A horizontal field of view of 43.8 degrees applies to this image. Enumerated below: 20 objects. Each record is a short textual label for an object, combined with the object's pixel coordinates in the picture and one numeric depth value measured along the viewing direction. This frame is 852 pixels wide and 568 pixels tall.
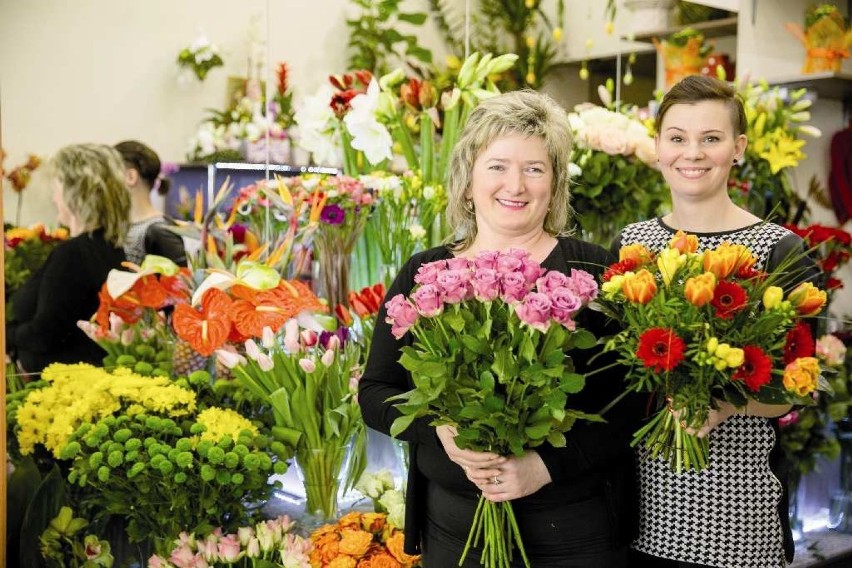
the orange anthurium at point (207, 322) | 2.26
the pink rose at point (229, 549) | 2.06
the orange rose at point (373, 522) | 2.20
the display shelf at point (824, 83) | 4.09
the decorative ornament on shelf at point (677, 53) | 3.93
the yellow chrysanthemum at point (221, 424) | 2.07
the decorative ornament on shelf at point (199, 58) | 2.60
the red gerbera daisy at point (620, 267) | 1.59
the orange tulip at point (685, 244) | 1.59
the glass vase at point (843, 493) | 3.51
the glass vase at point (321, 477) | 2.28
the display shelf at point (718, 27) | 4.23
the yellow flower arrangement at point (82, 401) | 2.12
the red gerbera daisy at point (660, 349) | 1.47
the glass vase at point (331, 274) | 2.62
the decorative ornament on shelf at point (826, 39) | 4.18
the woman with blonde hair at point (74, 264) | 2.37
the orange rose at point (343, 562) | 2.09
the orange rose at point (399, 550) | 2.14
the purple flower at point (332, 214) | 2.53
